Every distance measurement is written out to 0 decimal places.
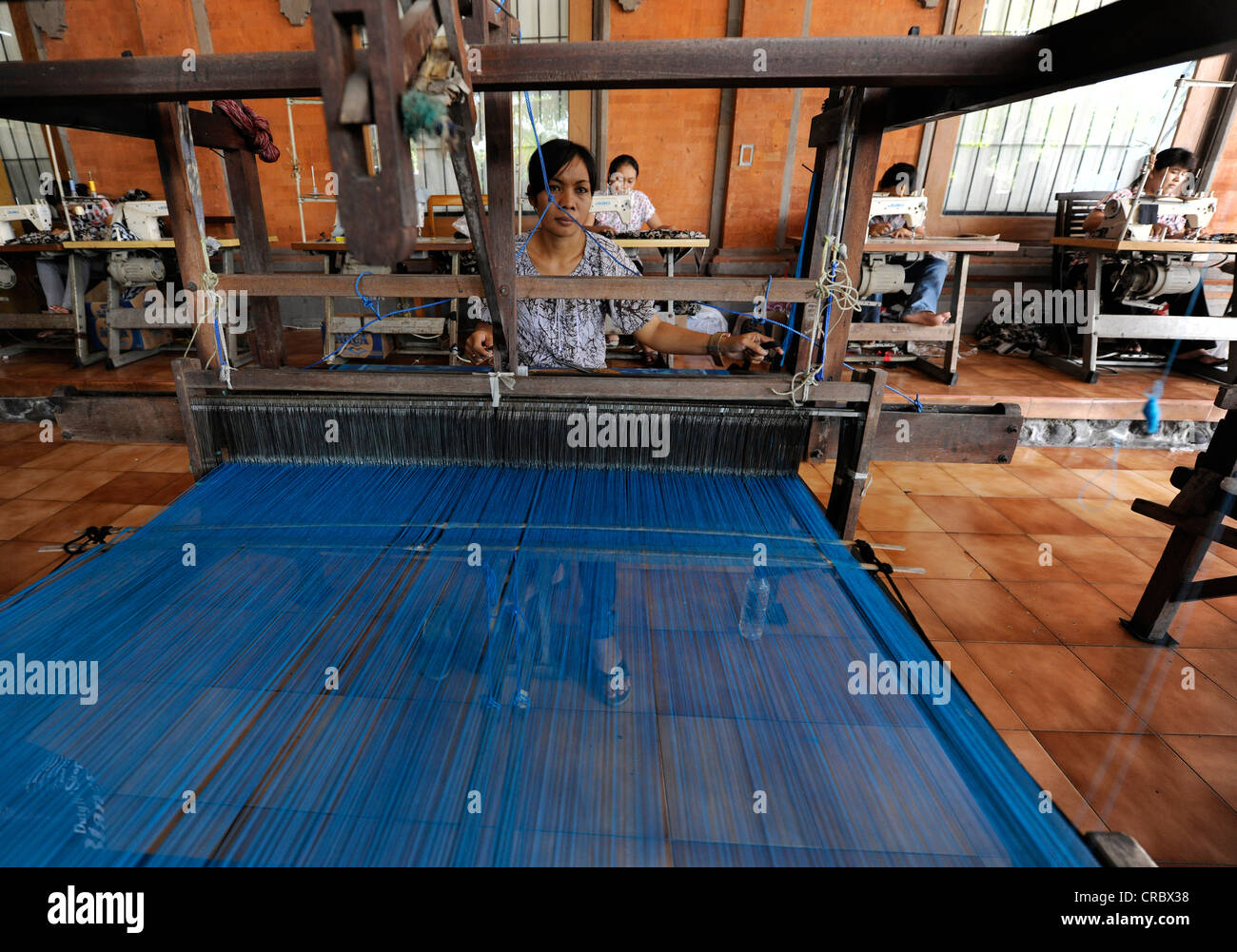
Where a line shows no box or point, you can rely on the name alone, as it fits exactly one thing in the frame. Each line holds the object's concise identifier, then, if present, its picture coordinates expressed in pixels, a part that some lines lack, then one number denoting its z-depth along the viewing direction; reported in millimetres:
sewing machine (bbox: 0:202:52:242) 4617
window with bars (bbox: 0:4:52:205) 6746
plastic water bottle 1182
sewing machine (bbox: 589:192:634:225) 4434
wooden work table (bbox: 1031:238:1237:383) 4074
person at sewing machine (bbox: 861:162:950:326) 4871
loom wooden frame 837
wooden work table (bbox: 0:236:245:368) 4387
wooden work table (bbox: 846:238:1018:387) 4230
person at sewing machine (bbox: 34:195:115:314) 4625
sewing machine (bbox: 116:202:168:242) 4227
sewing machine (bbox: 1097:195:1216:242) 4159
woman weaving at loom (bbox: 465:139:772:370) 2047
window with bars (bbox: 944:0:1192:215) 5711
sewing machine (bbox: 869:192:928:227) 4055
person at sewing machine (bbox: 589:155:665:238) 5191
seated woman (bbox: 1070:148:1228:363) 4344
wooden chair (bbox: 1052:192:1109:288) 5094
